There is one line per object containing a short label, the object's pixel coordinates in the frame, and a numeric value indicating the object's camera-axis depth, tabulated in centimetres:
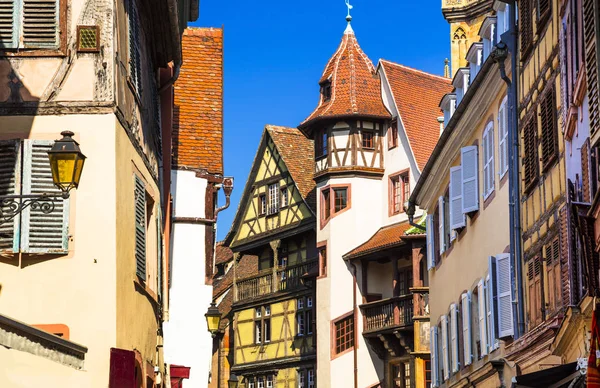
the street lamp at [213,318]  2213
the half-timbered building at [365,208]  4316
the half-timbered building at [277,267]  4850
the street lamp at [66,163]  1066
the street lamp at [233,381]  2823
